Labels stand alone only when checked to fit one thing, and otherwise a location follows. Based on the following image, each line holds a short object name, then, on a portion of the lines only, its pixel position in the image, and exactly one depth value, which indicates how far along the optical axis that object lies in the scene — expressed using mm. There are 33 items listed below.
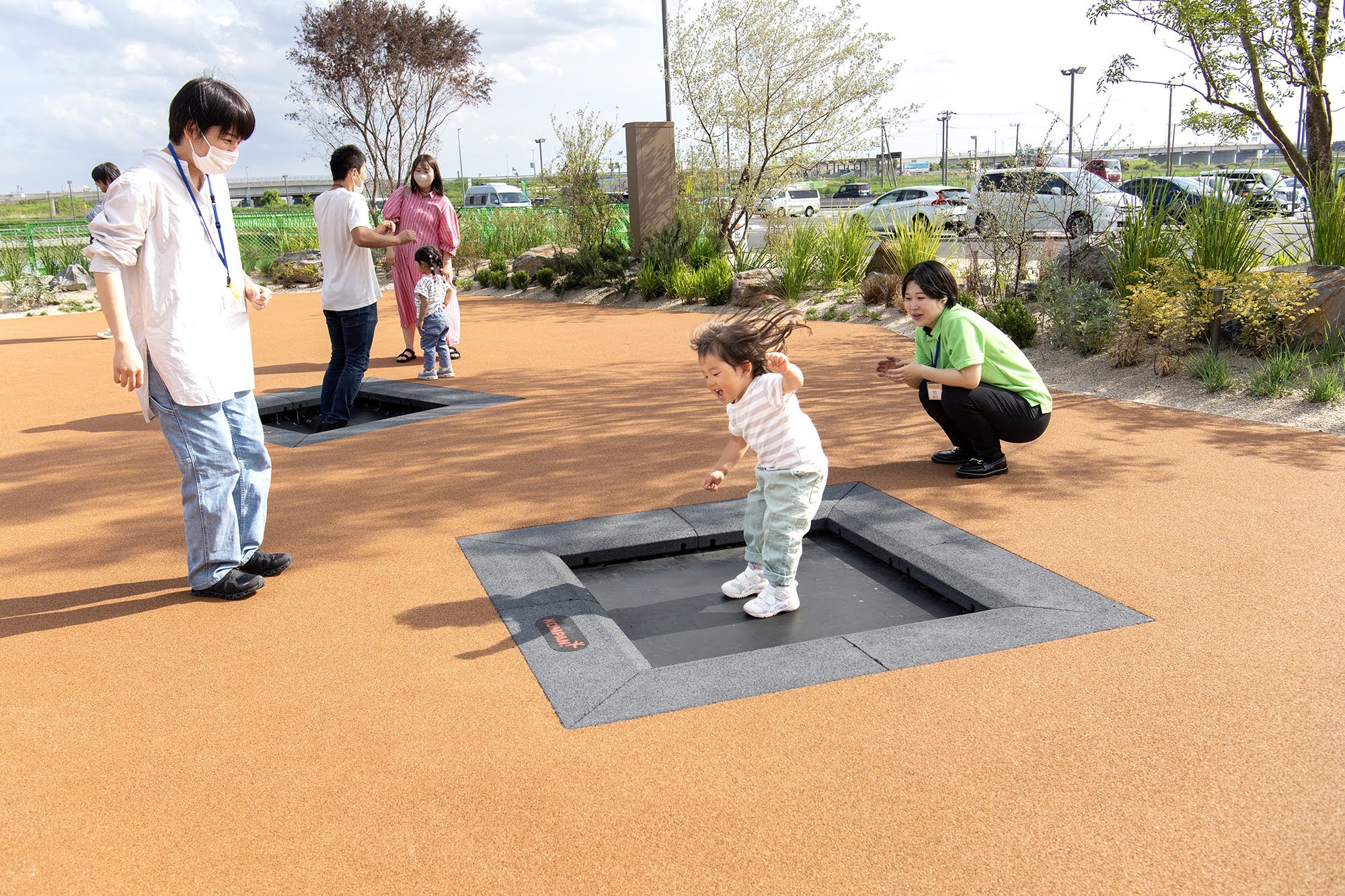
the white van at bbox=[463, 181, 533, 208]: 34625
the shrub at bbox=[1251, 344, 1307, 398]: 6965
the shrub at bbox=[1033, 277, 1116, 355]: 8555
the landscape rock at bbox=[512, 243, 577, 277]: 17891
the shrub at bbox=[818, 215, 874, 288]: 13555
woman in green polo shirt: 5148
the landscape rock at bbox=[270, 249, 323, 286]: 19078
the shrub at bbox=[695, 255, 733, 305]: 13969
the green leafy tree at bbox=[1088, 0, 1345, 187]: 8641
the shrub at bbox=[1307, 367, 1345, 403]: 6641
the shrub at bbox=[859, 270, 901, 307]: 12469
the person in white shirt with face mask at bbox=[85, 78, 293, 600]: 3504
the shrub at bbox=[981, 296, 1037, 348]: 9391
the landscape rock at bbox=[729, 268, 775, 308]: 13539
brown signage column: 15898
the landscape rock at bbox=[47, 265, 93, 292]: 17094
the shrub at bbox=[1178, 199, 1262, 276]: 8344
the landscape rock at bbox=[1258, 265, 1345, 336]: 7590
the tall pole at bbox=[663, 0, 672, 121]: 17484
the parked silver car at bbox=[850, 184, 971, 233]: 22266
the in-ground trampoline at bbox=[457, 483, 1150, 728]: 3266
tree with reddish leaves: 24609
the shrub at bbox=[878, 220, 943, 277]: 12320
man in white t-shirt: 6812
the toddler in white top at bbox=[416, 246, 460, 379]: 8617
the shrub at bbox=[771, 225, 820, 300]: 13281
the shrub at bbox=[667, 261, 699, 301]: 14148
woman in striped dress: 8992
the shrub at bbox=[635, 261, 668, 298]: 14656
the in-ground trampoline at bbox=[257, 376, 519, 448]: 7480
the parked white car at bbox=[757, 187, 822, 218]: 15954
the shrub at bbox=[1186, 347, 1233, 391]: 7262
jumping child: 3598
